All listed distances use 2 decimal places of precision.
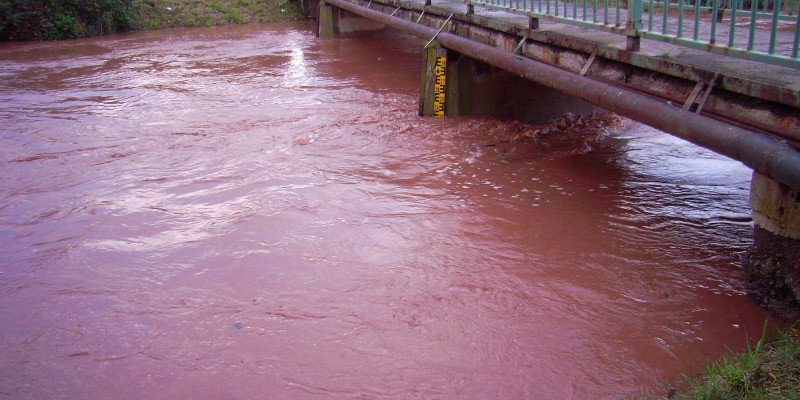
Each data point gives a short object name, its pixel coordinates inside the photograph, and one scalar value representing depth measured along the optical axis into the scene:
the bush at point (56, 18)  18.42
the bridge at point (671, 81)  3.64
